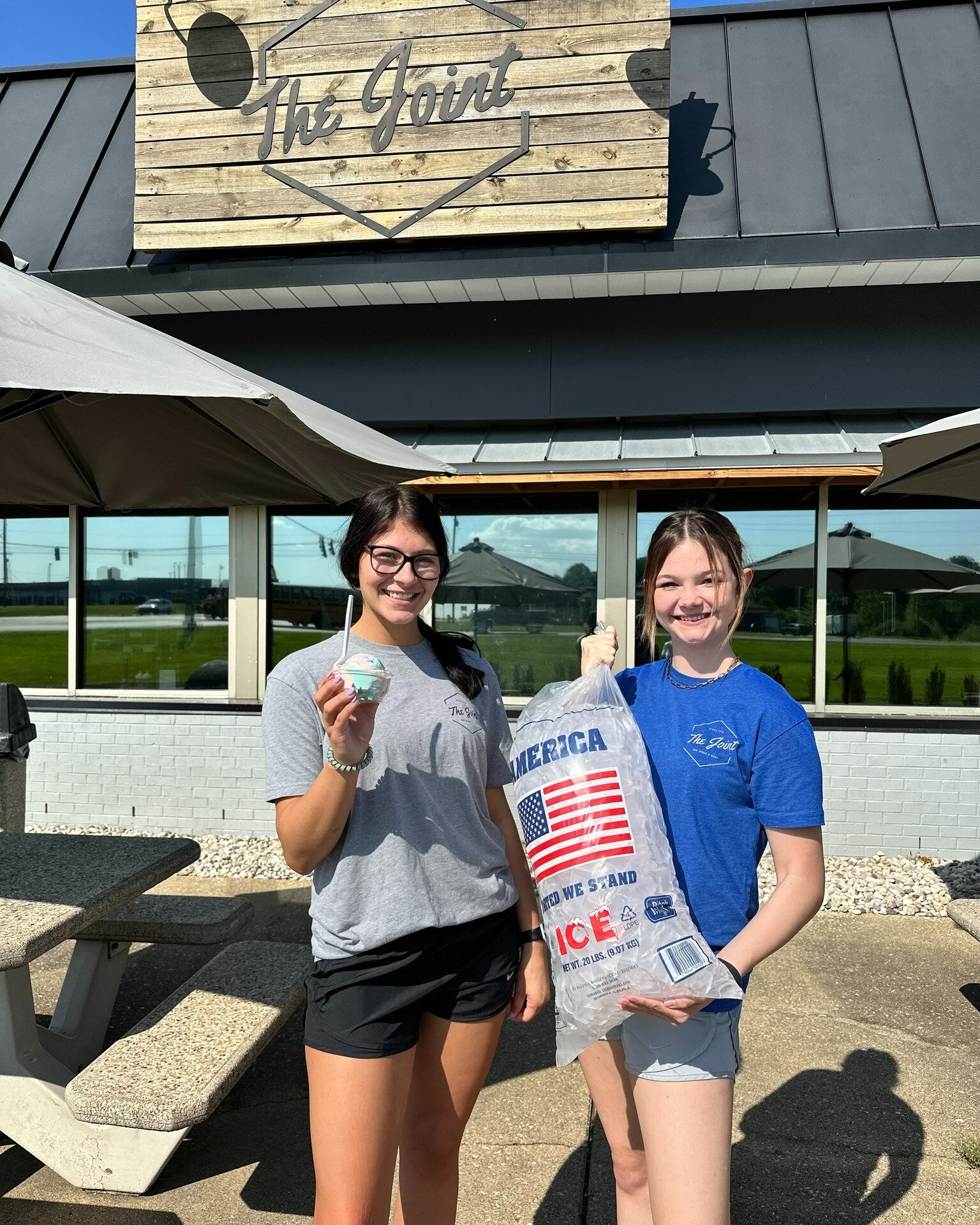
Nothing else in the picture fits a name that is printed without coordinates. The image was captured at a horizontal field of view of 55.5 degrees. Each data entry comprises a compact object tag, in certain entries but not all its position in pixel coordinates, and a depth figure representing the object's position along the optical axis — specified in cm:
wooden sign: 597
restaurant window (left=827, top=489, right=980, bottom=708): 648
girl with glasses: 176
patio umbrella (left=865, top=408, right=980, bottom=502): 303
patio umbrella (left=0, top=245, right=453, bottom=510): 214
